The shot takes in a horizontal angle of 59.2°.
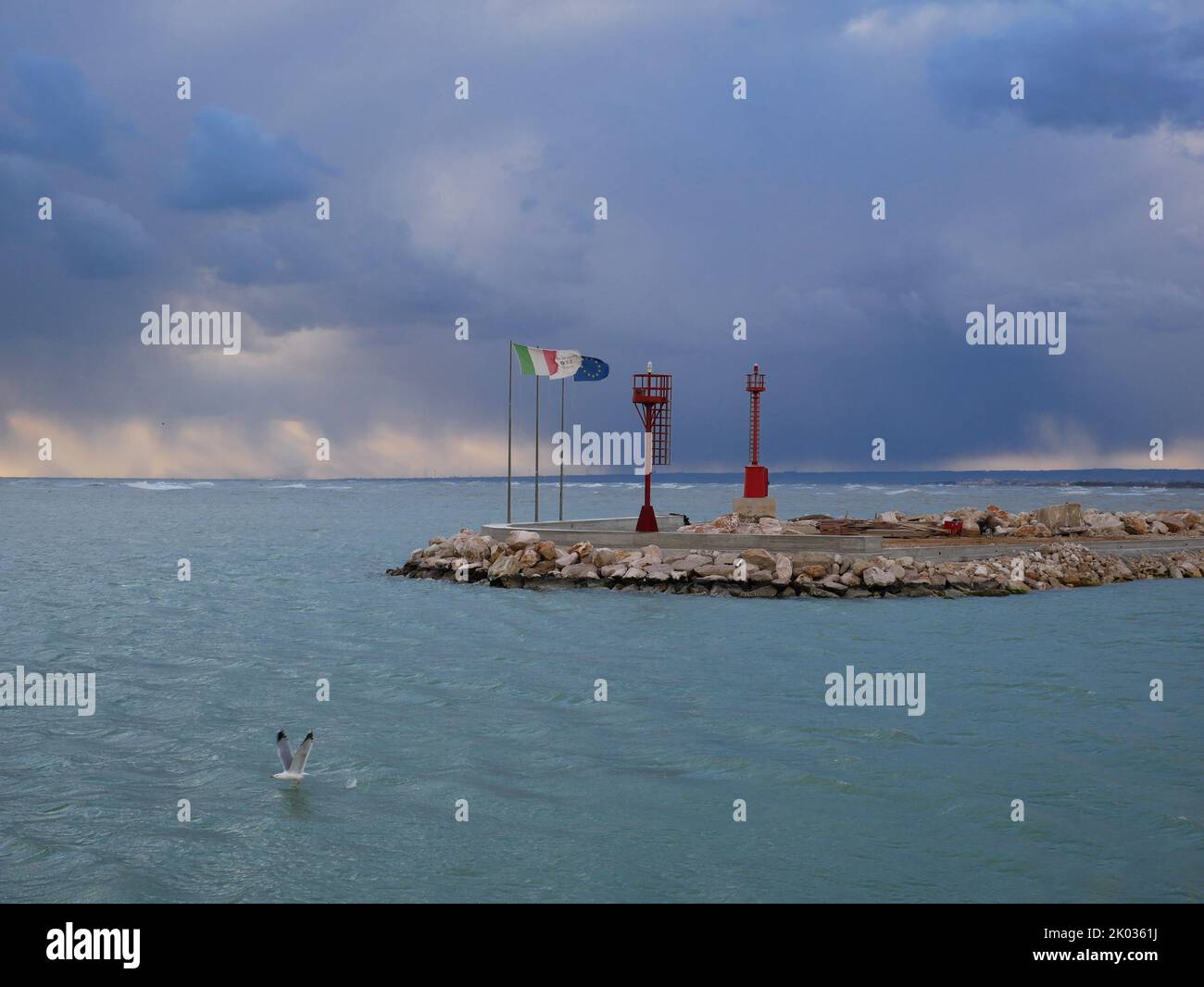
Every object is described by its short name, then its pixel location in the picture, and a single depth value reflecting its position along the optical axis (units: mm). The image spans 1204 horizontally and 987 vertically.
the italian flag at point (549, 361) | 32688
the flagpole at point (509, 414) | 34969
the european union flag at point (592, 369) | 36188
